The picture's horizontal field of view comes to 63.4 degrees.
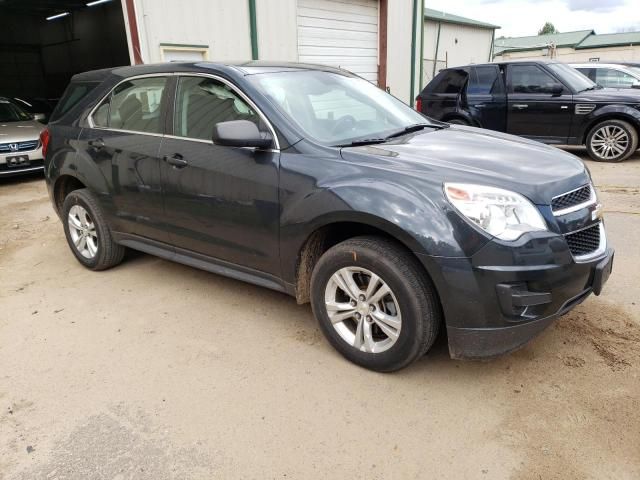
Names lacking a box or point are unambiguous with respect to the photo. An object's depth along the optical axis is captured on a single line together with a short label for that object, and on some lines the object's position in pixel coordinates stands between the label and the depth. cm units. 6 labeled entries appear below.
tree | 8544
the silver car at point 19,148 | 866
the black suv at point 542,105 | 834
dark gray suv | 250
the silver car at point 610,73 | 1017
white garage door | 1078
